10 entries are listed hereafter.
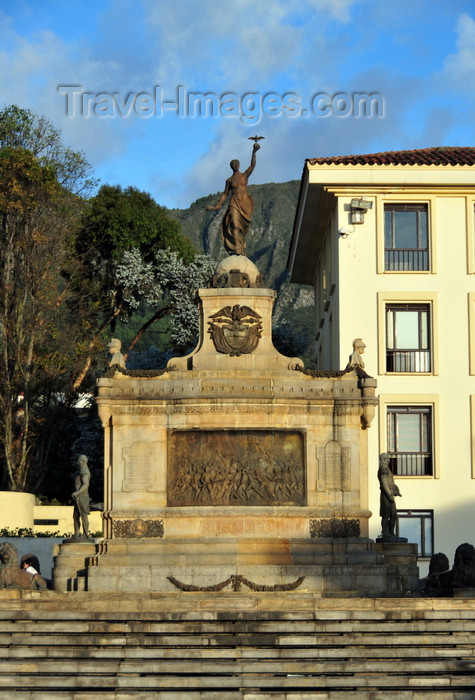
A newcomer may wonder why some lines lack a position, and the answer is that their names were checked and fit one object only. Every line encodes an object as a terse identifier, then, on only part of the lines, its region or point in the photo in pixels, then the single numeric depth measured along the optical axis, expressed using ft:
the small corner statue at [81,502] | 110.52
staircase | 70.64
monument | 106.63
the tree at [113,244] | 192.65
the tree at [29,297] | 164.76
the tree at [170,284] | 191.93
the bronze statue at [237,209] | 120.26
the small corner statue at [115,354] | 111.45
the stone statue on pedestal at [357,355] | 112.37
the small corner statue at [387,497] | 111.65
